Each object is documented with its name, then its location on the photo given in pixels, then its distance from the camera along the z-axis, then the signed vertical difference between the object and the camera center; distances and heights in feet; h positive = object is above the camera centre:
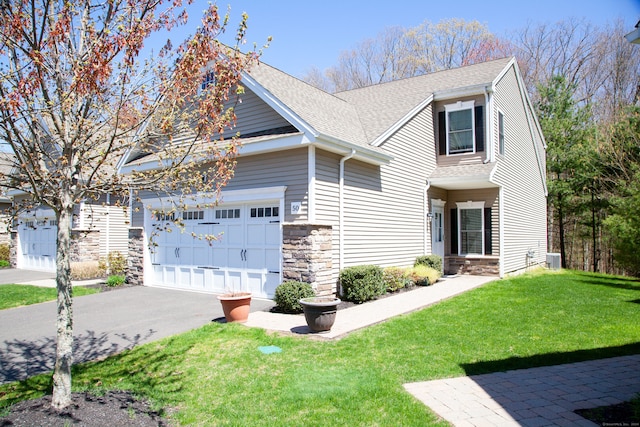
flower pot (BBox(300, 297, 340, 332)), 24.17 -4.72
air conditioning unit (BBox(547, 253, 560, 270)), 66.35 -4.91
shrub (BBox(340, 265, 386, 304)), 33.86 -4.28
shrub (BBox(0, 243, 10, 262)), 72.02 -4.17
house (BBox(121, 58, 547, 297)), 33.40 +3.75
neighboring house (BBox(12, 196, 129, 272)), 55.31 -1.76
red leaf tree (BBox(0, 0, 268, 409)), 13.46 +4.20
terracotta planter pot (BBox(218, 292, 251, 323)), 26.94 -4.83
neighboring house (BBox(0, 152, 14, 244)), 75.00 +3.89
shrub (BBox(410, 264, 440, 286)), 43.09 -4.66
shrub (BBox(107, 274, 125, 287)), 43.75 -5.32
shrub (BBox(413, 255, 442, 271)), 46.44 -3.47
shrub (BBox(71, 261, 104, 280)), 51.78 -5.09
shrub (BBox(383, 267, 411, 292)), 39.14 -4.57
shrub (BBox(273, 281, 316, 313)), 29.86 -4.53
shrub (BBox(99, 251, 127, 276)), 53.93 -4.57
